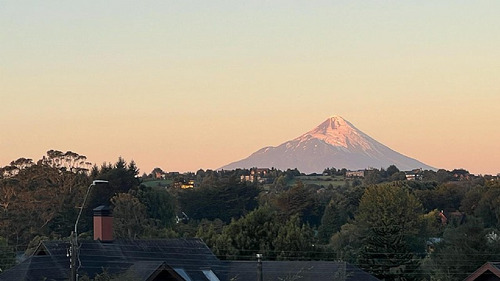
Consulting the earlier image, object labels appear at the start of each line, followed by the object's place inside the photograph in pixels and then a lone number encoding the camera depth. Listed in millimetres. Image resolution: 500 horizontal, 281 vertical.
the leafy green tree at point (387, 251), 88875
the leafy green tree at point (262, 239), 86000
